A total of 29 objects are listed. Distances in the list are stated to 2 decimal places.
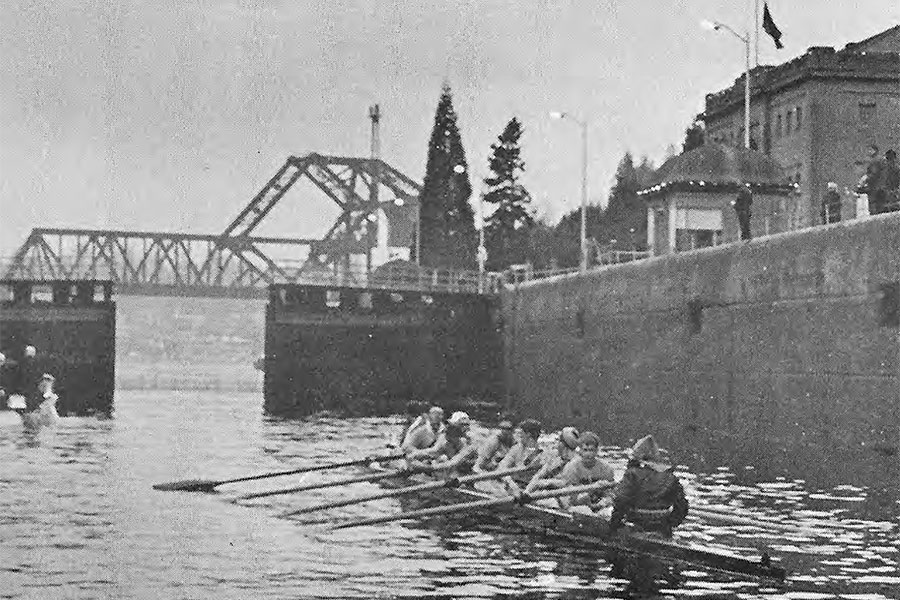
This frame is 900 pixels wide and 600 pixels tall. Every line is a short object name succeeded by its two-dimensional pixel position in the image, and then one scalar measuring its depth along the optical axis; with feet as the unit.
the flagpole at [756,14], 224.94
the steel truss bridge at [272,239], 505.25
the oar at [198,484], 134.72
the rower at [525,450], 111.86
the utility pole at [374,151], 470.39
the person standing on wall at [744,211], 181.37
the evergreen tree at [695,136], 392.68
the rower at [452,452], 122.21
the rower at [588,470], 98.53
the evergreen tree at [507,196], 459.32
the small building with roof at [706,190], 239.50
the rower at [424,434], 131.75
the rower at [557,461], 102.06
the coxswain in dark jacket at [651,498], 88.48
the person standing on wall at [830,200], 168.66
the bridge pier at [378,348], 296.92
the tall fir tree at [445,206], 470.80
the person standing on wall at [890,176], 159.94
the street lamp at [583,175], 259.27
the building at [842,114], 313.73
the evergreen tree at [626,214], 458.91
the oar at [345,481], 125.59
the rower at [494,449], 118.11
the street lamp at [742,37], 219.82
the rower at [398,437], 144.05
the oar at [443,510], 102.53
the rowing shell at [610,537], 85.35
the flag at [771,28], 218.18
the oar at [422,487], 111.74
